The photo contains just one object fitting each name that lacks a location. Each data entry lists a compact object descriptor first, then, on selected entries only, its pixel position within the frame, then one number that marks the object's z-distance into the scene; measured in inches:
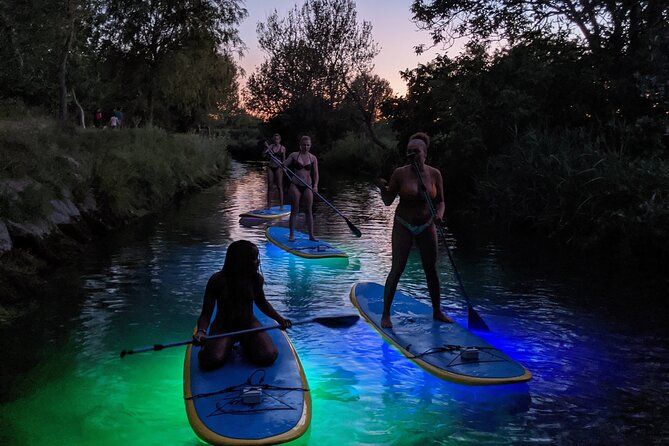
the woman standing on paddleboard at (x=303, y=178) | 498.1
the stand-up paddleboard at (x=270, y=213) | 670.5
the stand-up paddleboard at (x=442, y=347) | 230.2
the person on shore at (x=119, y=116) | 1306.6
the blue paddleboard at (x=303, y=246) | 463.2
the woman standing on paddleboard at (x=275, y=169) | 679.7
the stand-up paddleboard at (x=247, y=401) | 180.4
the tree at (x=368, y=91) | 1781.5
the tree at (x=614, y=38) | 631.8
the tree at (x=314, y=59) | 1845.5
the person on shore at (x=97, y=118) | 1387.7
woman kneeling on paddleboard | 225.0
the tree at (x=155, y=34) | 1189.7
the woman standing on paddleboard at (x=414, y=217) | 279.1
